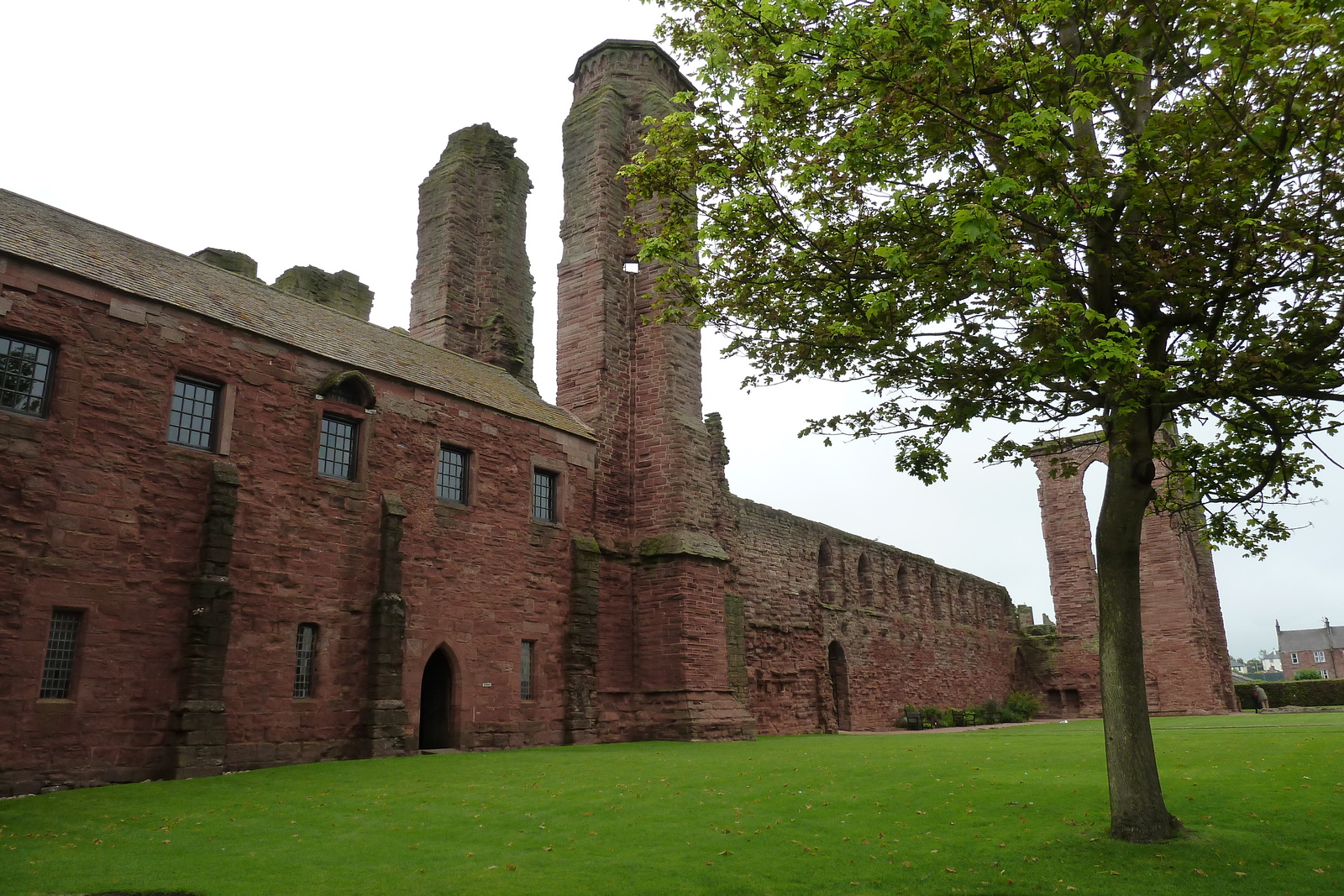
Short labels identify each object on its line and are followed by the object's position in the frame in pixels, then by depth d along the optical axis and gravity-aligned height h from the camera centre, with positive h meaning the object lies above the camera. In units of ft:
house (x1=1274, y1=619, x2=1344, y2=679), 317.42 +10.19
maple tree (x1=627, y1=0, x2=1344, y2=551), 24.27 +13.80
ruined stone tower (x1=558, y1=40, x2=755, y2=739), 67.46 +18.93
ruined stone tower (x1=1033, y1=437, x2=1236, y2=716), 118.93 +9.35
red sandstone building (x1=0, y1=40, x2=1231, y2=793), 41.73 +10.75
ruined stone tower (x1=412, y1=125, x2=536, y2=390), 83.05 +40.53
